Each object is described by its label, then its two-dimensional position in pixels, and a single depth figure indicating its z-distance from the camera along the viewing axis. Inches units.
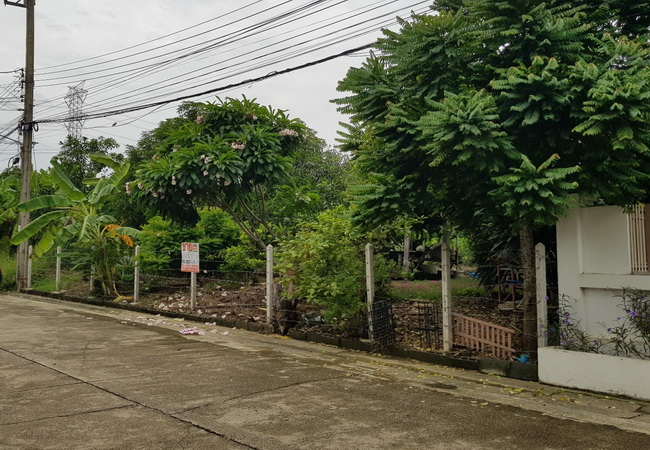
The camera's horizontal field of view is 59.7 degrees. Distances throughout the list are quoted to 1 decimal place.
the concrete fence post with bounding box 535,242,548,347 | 272.1
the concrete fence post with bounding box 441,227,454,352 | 319.3
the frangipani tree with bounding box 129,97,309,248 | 495.8
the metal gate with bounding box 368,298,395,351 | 343.0
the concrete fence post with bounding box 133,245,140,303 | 599.2
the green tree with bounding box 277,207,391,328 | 358.3
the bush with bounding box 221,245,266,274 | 526.6
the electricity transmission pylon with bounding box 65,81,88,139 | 1310.8
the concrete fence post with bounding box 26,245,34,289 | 805.2
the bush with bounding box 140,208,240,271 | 608.4
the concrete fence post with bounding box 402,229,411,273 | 367.7
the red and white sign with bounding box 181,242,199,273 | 519.5
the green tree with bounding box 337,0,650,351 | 236.8
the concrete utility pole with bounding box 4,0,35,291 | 800.9
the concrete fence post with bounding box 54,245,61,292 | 743.1
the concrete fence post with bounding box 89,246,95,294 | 654.5
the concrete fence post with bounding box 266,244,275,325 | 431.8
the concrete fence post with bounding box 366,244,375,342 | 345.7
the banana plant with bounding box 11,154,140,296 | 594.5
